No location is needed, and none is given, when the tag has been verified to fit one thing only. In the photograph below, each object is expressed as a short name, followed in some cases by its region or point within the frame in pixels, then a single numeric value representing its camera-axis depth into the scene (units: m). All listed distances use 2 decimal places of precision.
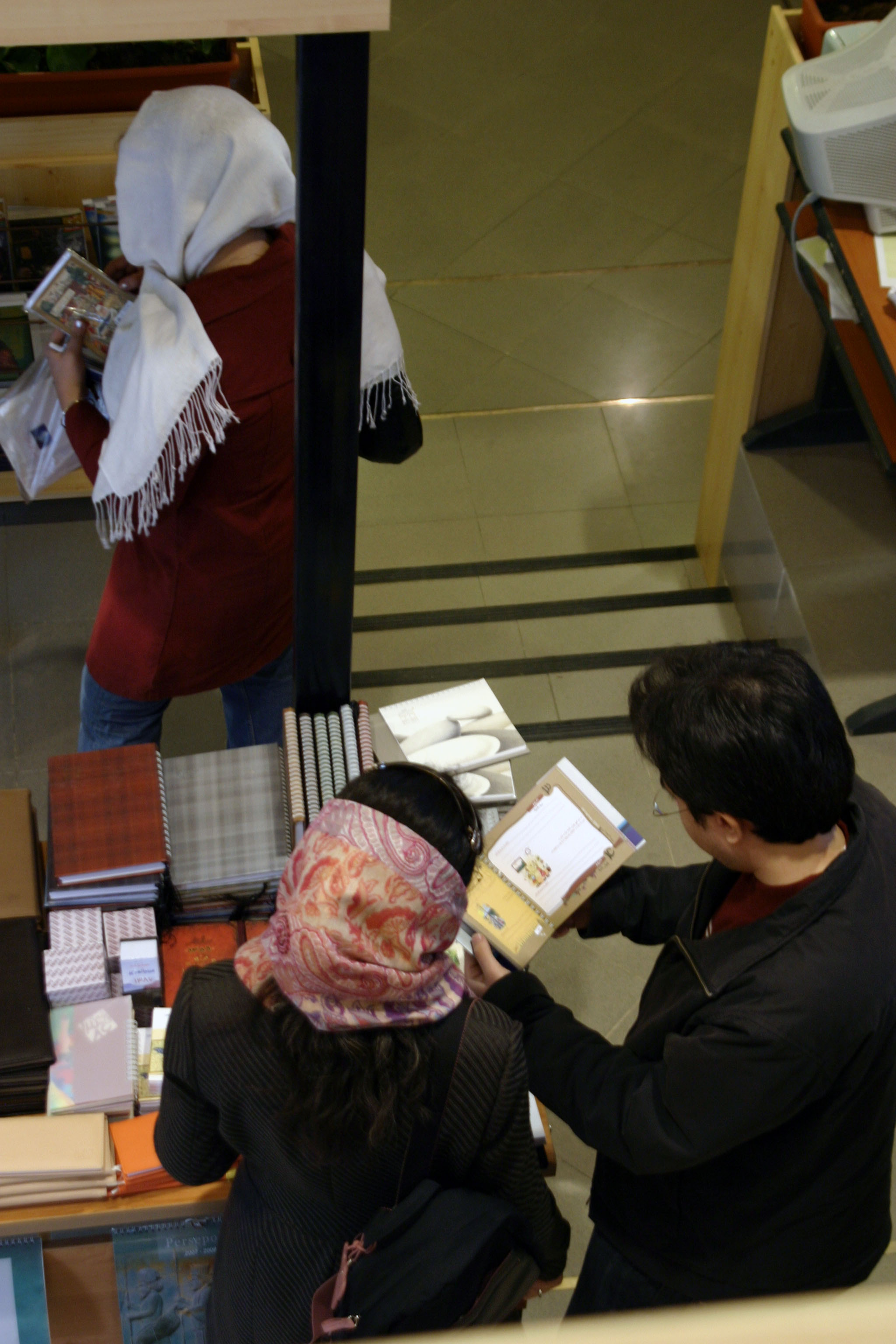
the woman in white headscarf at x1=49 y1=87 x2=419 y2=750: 2.27
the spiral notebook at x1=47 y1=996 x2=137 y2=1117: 2.15
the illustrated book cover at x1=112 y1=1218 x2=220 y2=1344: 2.08
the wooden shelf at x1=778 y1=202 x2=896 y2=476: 3.29
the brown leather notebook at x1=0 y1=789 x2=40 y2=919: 2.33
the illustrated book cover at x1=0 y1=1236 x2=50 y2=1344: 2.04
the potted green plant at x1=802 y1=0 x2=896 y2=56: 3.40
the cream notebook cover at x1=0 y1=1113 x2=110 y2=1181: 1.99
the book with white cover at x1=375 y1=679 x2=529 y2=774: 2.68
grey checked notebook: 2.46
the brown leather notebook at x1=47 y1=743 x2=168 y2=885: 2.34
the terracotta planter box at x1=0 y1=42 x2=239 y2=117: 4.20
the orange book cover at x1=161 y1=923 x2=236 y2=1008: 2.41
